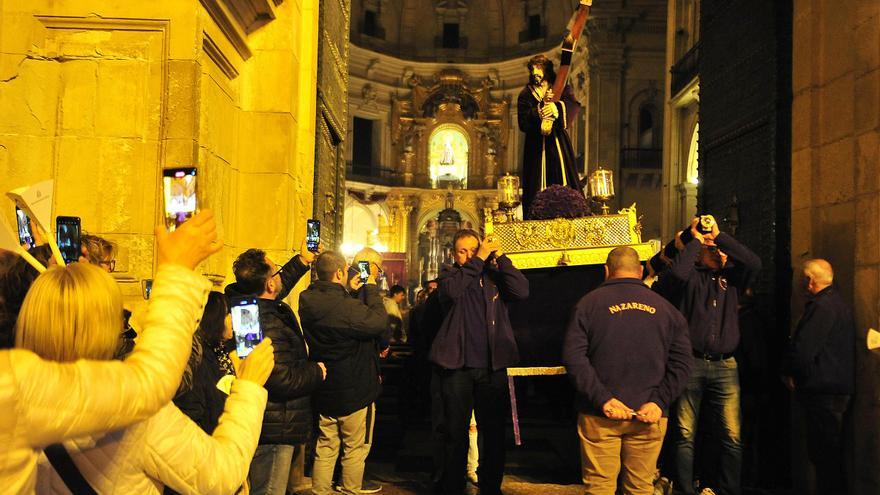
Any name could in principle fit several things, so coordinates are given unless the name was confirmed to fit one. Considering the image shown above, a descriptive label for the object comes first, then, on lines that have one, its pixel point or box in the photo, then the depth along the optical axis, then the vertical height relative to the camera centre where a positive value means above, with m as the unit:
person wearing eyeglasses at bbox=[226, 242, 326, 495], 4.39 -0.68
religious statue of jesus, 8.98 +1.43
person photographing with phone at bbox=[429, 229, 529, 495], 5.70 -0.68
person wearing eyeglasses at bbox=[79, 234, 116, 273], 3.76 +0.00
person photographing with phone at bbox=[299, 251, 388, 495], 5.38 -0.74
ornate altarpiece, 37.34 +6.51
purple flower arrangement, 7.78 +0.57
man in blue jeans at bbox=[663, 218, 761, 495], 5.68 -0.64
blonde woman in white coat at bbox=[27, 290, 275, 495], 1.92 -0.51
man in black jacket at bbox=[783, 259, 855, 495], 5.59 -0.72
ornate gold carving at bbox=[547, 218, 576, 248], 7.52 +0.27
